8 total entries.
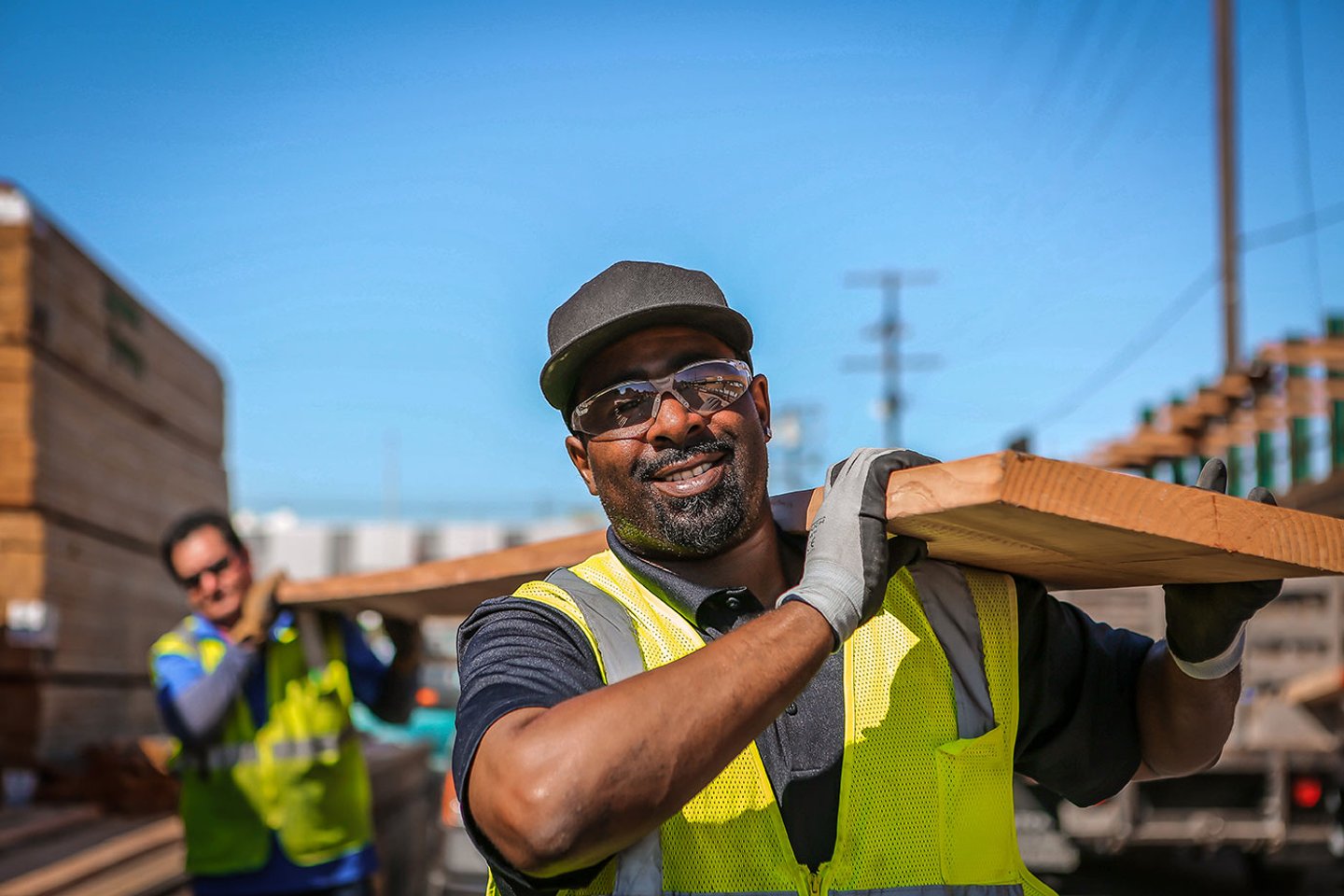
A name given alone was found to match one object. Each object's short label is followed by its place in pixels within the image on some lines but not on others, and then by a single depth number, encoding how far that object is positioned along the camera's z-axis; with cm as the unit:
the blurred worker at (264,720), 473
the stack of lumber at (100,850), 449
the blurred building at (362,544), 3941
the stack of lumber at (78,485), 604
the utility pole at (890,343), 4600
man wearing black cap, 174
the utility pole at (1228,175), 1592
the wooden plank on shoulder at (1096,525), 179
